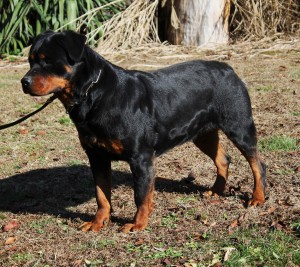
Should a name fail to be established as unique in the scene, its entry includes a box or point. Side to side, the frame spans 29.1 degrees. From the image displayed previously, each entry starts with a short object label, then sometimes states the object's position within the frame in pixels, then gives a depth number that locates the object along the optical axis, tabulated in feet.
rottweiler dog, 15.75
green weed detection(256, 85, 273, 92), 33.86
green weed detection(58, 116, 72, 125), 30.42
